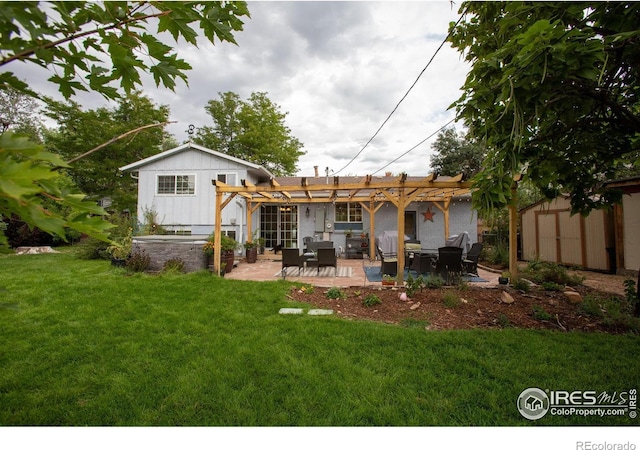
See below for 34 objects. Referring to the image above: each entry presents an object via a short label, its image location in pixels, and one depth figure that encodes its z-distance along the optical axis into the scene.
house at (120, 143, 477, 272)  12.46
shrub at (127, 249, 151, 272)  8.12
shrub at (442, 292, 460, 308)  4.95
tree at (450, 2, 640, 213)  2.51
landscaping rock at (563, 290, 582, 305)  5.23
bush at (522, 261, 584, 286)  6.71
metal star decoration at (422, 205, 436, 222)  13.14
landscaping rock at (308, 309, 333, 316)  4.60
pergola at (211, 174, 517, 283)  6.84
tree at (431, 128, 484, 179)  23.00
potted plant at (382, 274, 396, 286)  6.51
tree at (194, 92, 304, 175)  23.44
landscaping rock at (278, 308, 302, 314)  4.67
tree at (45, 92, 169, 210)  16.36
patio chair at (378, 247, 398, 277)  7.51
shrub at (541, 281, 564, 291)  6.06
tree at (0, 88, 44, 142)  16.65
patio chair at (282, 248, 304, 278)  7.90
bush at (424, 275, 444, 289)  6.14
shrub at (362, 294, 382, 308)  5.09
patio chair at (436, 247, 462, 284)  6.55
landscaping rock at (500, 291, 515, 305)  5.15
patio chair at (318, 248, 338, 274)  7.99
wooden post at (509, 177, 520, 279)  6.61
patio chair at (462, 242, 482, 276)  7.78
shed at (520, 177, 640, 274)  7.85
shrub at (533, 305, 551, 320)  4.37
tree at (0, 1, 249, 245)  0.77
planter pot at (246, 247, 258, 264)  11.09
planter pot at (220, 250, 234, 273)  8.69
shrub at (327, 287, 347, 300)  5.60
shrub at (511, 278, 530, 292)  5.93
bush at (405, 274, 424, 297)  5.62
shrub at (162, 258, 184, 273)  7.93
